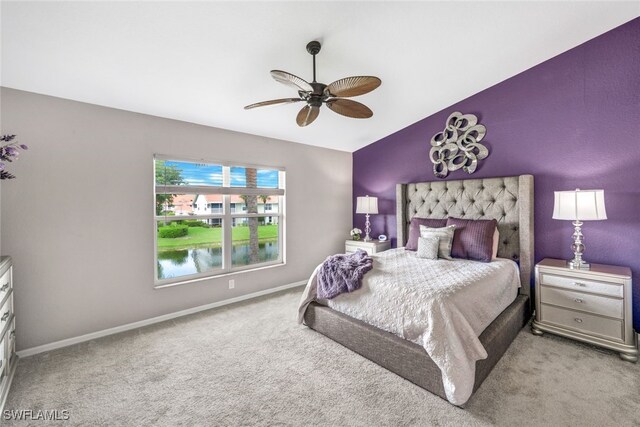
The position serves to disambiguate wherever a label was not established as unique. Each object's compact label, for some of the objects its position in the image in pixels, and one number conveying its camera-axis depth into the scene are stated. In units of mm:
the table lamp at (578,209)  2375
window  3244
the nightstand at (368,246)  4323
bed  1947
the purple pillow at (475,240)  2949
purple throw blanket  2412
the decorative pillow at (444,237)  3072
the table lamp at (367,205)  4387
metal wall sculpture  3479
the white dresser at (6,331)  1828
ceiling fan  1940
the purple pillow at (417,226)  3492
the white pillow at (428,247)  3043
